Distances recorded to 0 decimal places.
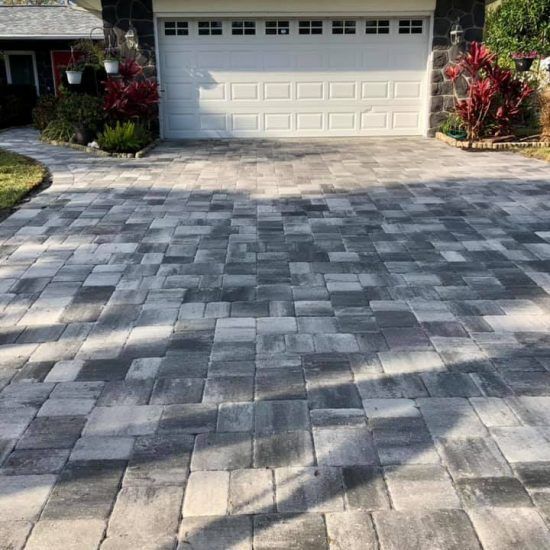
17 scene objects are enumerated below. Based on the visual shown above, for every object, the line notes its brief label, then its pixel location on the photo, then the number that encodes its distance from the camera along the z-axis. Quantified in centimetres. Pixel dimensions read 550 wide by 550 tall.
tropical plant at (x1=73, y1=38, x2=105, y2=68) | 1227
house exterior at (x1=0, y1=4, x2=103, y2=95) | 1698
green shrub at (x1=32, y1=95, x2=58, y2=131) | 1186
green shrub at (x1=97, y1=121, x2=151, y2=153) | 967
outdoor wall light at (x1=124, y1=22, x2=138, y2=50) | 1090
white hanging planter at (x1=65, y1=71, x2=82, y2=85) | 1105
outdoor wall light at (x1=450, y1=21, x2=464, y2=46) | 1089
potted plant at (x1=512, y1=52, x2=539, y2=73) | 1089
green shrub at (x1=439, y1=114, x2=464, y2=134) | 1088
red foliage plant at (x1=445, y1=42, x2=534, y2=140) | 1006
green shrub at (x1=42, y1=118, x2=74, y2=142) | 1078
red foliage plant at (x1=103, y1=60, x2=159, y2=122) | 1020
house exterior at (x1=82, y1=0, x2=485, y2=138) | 1088
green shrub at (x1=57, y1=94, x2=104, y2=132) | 1034
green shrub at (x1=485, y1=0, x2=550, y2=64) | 1555
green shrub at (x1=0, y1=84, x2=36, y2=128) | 1414
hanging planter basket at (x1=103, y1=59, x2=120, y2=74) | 1028
